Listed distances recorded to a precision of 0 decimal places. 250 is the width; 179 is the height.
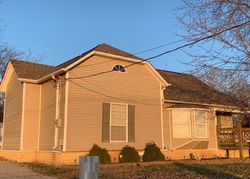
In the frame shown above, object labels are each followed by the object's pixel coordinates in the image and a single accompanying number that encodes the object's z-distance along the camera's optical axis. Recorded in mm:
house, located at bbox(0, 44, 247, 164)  12378
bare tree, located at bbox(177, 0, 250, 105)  7240
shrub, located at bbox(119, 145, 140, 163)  12481
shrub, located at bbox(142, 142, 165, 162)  12935
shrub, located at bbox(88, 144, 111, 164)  11846
